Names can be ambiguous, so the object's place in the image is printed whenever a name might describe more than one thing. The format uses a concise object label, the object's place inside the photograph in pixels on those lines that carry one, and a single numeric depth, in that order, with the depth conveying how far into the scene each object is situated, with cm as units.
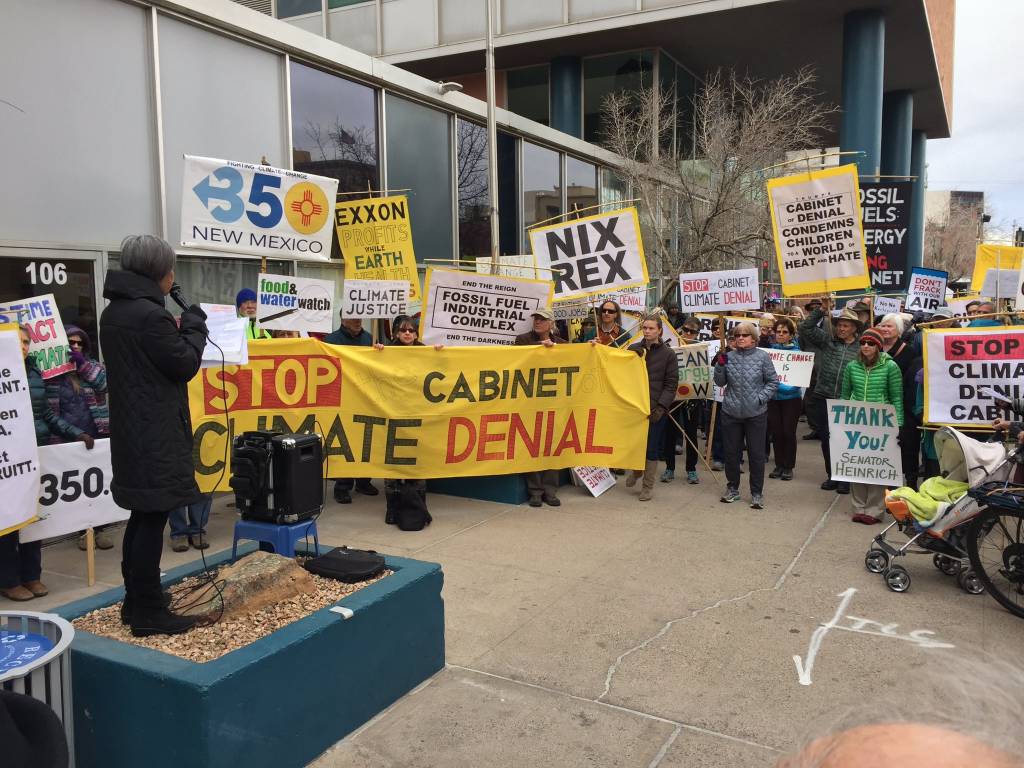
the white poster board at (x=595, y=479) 871
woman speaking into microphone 349
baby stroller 548
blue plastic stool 471
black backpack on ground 740
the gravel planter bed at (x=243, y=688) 315
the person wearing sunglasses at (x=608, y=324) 948
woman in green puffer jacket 770
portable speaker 474
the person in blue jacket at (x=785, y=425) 969
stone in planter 391
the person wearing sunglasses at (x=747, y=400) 825
